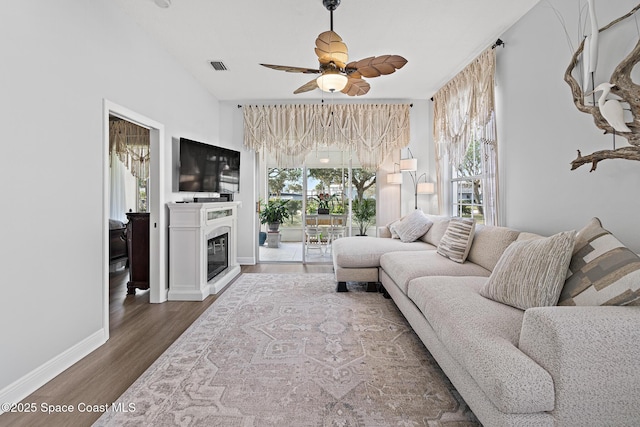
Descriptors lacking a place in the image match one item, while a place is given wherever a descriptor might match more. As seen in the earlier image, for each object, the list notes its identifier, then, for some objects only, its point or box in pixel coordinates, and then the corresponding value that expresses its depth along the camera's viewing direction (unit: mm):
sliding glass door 5395
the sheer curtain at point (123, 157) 5301
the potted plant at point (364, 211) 5441
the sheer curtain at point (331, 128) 5047
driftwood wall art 1718
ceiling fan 2217
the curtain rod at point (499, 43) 3087
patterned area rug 1567
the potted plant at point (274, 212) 5988
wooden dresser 3547
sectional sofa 1119
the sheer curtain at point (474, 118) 3299
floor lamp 4738
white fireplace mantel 3457
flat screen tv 3680
